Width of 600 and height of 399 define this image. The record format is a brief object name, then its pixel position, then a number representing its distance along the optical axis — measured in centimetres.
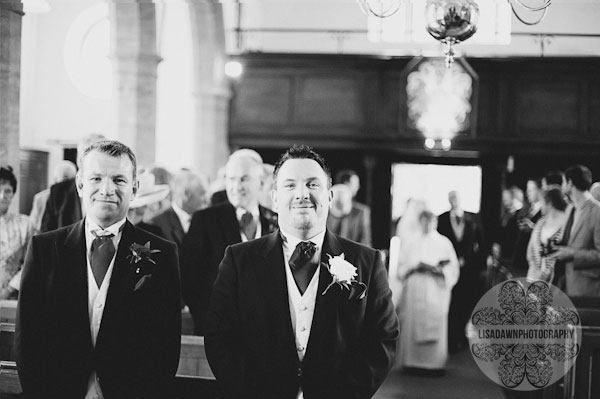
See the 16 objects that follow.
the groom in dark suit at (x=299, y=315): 321
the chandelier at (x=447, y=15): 482
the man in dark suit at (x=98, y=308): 325
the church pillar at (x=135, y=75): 1080
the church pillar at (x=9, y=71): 501
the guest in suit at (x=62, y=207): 612
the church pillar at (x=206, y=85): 1458
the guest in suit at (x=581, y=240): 686
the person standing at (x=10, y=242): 547
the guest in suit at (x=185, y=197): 643
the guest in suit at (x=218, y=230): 507
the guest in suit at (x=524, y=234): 923
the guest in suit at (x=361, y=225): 933
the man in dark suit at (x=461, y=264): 1025
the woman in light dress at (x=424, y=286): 866
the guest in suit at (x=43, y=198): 633
